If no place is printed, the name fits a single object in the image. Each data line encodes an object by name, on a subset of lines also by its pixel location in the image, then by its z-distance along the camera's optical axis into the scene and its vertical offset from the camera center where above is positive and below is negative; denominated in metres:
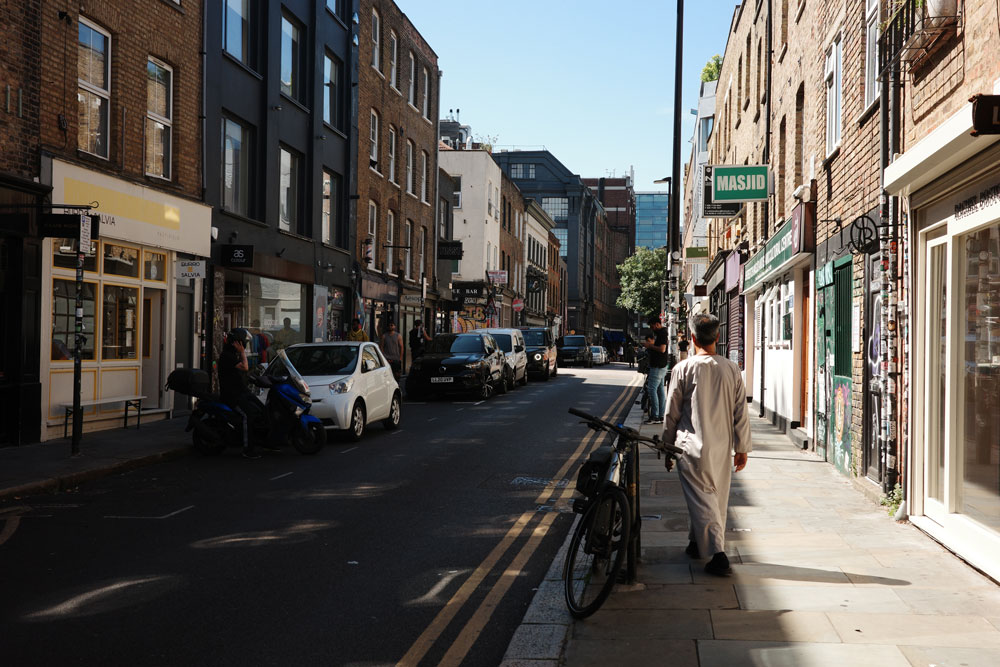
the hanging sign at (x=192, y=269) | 15.01 +1.17
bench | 13.49 -0.91
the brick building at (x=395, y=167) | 28.78 +6.02
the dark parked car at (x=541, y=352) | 32.38 -0.18
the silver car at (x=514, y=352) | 26.92 -0.16
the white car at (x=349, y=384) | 13.77 -0.59
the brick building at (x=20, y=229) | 12.32 +1.46
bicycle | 5.30 -1.00
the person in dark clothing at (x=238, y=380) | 12.18 -0.46
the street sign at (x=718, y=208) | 21.08 +3.14
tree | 76.94 +5.50
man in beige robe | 6.07 -0.59
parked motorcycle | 12.30 -0.96
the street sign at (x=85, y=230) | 11.00 +1.29
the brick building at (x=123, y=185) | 13.43 +2.46
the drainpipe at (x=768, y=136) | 18.75 +4.20
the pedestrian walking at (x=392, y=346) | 22.58 -0.02
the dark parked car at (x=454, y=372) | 22.05 -0.62
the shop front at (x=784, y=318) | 13.26 +0.54
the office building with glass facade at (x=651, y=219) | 151.88 +20.81
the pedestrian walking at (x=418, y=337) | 26.84 +0.24
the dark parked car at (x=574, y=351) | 48.53 -0.20
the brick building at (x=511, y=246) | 56.44 +6.21
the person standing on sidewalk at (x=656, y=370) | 15.72 -0.37
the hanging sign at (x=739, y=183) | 16.83 +2.94
